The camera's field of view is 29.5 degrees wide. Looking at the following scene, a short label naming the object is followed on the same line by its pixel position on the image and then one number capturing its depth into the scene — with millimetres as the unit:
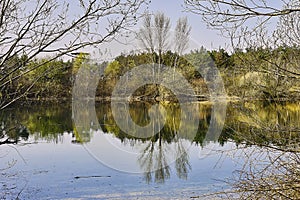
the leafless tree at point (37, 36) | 10730
